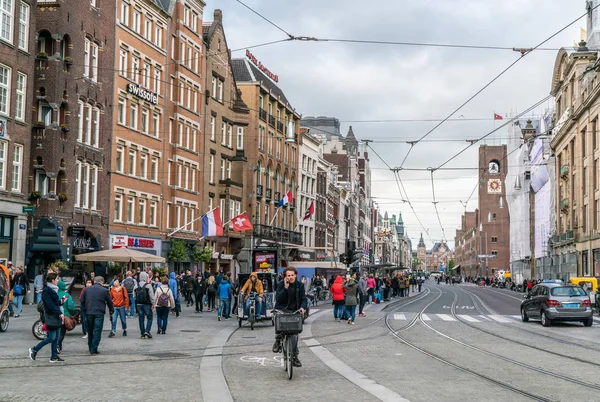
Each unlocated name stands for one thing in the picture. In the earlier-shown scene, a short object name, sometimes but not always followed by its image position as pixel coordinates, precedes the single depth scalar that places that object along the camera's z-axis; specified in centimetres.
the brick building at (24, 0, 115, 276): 3678
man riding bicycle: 1418
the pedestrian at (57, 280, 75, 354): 1656
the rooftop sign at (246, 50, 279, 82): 7012
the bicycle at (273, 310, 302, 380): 1353
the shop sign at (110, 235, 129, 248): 4325
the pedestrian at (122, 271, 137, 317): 2668
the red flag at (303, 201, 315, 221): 6327
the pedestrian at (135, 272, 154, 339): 2134
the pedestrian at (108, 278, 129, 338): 2167
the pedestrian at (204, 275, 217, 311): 3582
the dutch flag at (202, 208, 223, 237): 4622
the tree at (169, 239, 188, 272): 4947
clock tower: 16012
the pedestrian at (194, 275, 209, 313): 3450
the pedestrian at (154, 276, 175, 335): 2197
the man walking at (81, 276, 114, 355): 1677
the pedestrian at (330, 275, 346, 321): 2886
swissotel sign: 4532
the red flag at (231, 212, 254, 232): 4816
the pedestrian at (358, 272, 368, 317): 3435
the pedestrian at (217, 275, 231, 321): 2984
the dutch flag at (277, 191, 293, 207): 5953
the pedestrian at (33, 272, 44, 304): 3025
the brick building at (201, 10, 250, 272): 5719
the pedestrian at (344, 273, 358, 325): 2866
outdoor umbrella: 3231
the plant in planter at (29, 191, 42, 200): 3609
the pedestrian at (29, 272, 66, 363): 1488
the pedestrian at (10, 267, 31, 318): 2781
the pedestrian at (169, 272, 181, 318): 2828
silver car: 2869
